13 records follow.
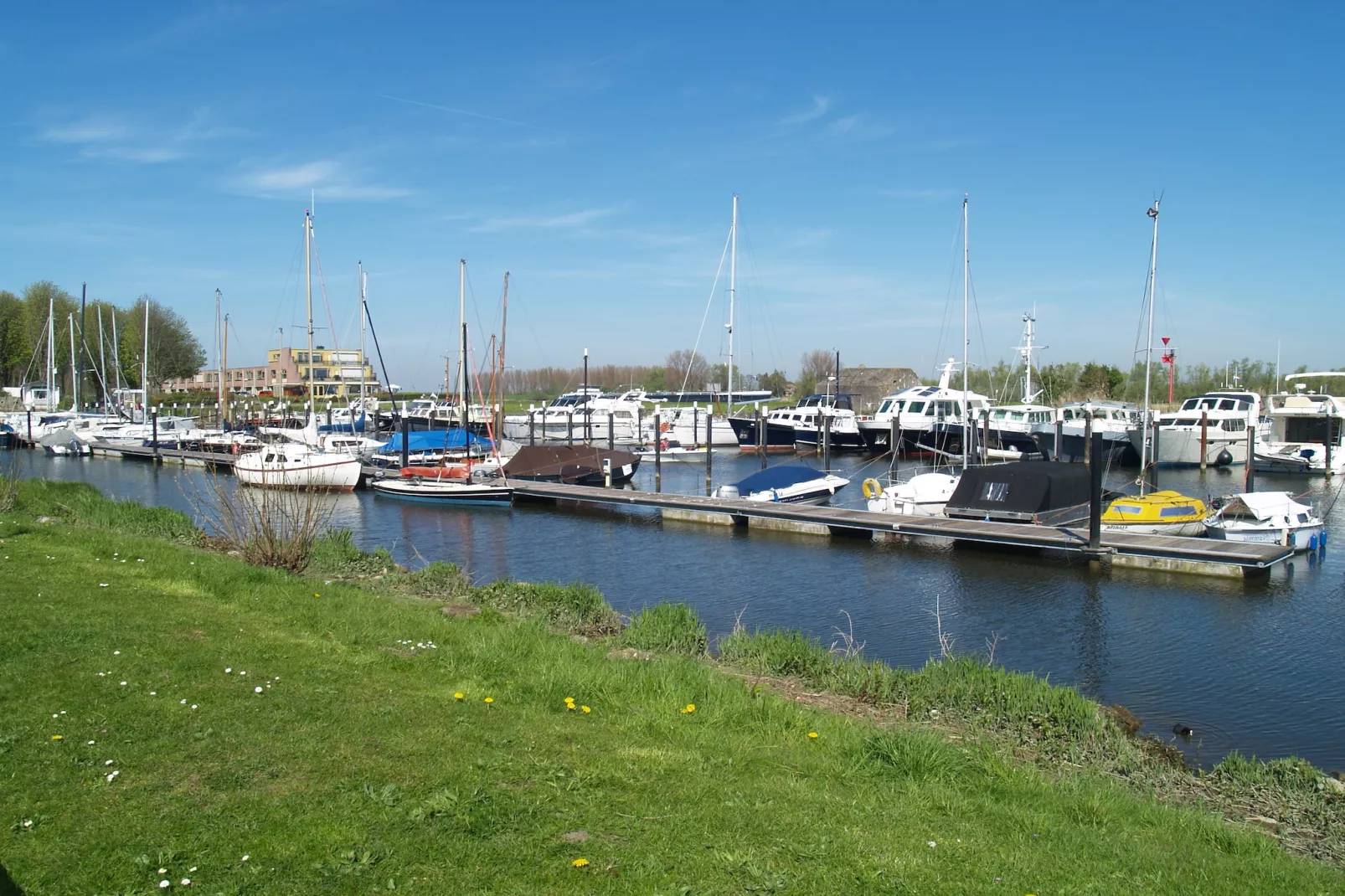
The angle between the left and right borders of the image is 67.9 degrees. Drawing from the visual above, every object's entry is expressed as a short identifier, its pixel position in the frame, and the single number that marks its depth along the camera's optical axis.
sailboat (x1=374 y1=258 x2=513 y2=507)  37.72
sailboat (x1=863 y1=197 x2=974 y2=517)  31.23
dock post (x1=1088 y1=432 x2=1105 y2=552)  24.45
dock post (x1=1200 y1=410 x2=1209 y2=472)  51.75
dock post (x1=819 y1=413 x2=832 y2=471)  44.62
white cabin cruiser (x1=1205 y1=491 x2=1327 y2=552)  26.30
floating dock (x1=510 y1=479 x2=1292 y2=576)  23.47
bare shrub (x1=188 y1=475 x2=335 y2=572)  16.30
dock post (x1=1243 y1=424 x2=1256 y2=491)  34.75
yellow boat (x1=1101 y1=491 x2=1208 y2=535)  27.31
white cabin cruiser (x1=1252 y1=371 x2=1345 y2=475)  50.53
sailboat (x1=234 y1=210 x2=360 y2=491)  40.75
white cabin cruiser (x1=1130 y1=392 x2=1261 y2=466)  53.78
